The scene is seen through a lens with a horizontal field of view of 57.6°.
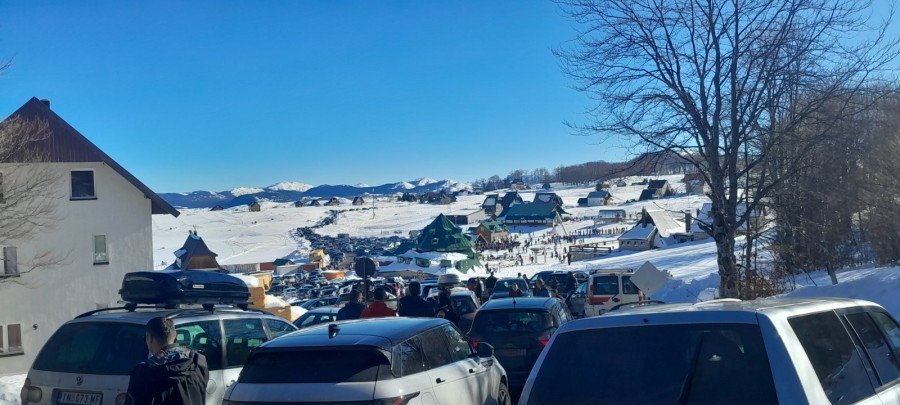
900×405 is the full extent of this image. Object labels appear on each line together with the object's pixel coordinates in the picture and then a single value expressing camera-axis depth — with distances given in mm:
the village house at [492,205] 152112
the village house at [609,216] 114938
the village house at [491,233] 94250
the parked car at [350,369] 6109
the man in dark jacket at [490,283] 28072
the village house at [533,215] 114812
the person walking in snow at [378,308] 11977
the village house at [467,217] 127688
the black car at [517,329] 11500
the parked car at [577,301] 25562
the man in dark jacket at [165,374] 5488
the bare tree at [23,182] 21969
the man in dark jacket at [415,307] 13523
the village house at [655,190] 146250
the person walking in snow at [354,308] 13484
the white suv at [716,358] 4336
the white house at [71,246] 29594
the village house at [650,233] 80312
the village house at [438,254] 54969
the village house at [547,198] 132250
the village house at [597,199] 155625
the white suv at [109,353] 7117
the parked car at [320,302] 34344
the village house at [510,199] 154875
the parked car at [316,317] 16734
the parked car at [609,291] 22891
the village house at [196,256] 51250
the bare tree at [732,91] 16500
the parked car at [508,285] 26766
